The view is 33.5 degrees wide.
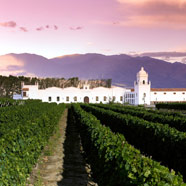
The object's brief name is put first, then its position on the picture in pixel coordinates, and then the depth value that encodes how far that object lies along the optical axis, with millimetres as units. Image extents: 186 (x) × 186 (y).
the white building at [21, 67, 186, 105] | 109062
